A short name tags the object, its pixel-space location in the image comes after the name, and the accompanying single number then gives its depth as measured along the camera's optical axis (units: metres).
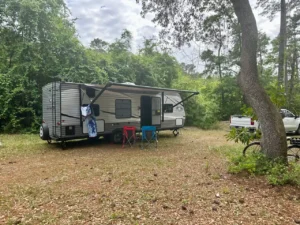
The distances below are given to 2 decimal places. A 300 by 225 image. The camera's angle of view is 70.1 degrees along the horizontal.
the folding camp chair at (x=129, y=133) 8.26
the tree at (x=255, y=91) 4.27
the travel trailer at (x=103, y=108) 7.23
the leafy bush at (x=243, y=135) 4.93
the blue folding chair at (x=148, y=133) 8.02
